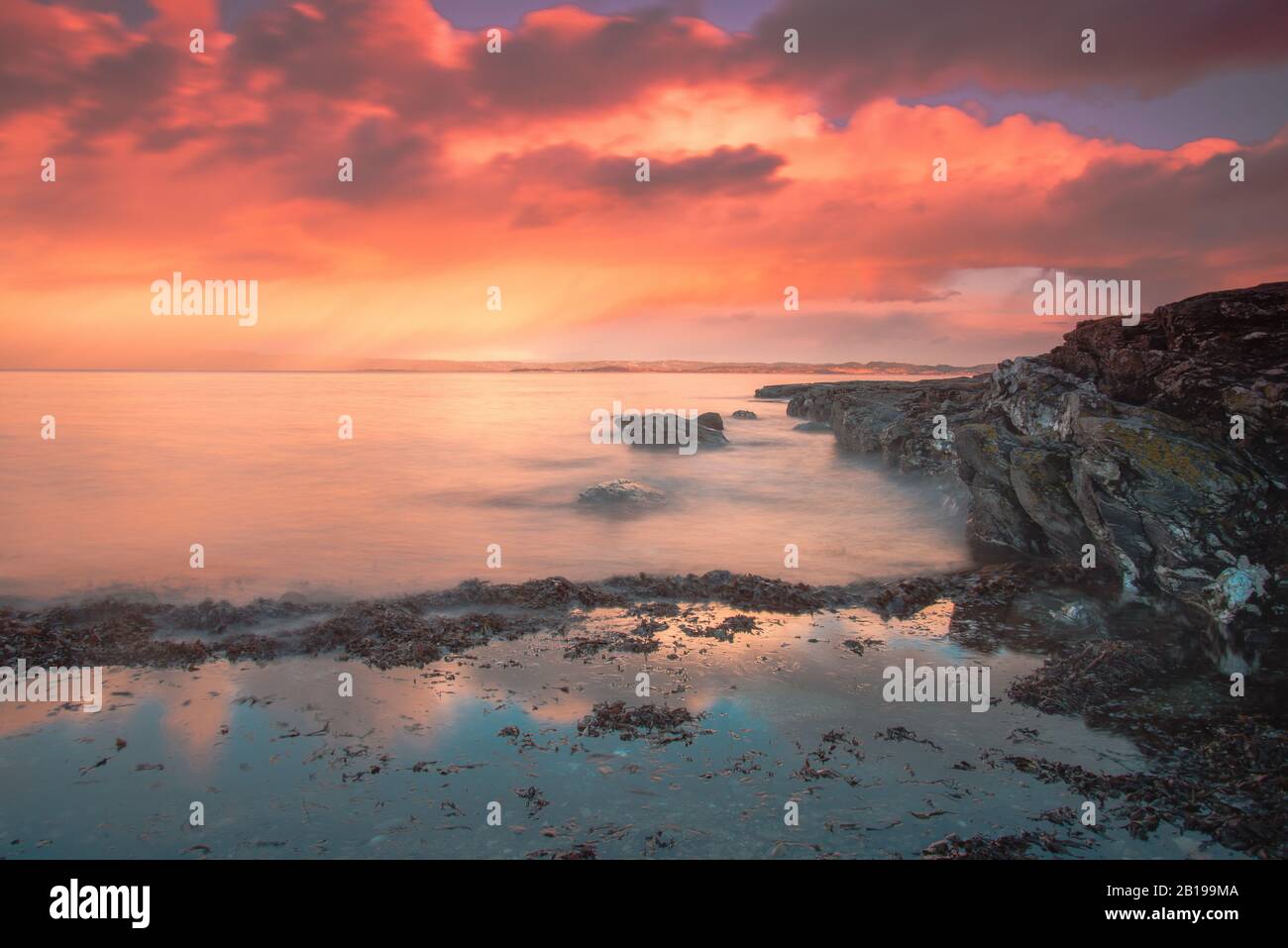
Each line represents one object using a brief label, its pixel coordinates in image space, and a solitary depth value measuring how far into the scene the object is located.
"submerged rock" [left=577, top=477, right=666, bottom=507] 20.03
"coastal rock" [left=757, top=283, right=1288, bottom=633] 9.38
